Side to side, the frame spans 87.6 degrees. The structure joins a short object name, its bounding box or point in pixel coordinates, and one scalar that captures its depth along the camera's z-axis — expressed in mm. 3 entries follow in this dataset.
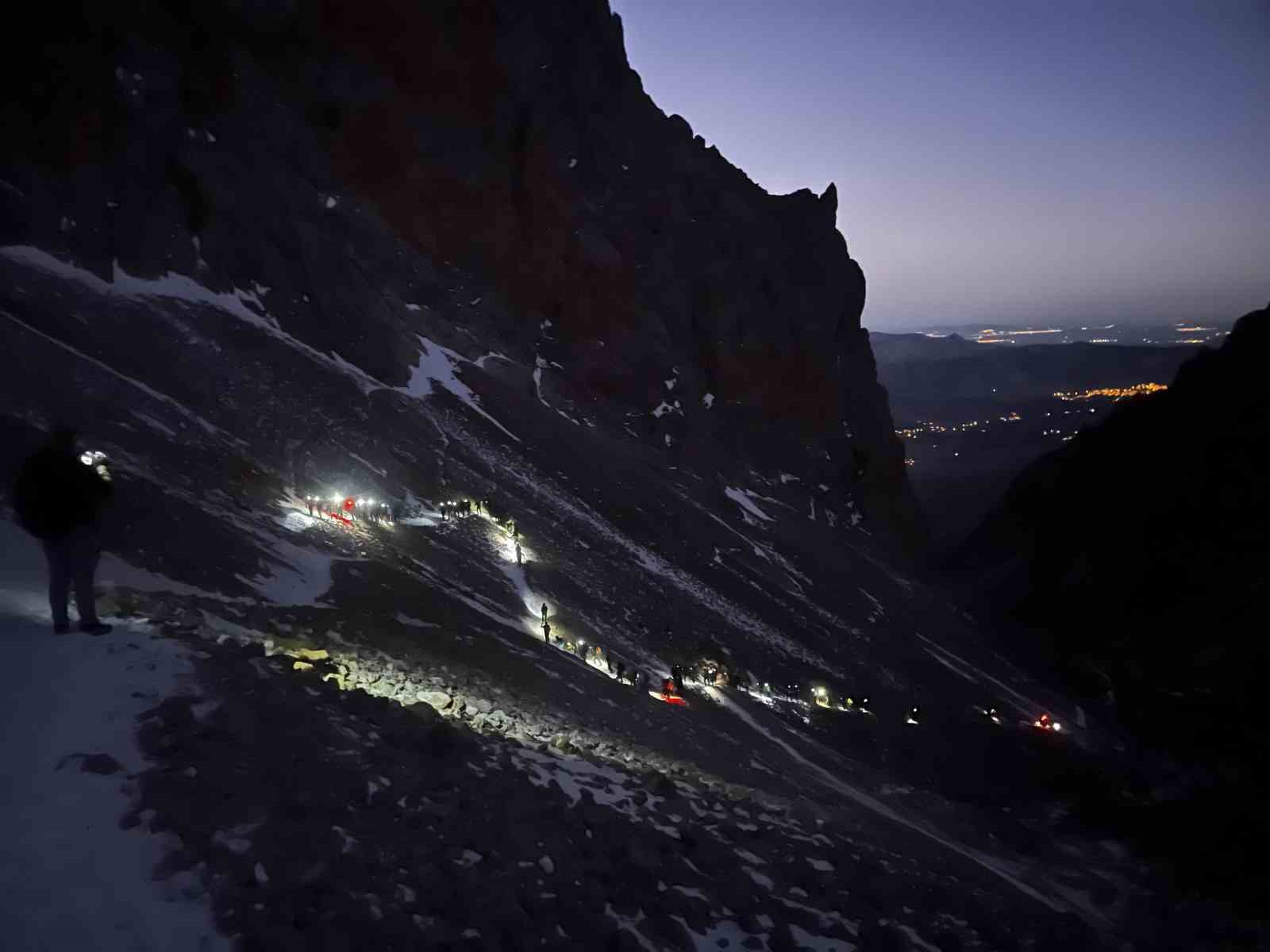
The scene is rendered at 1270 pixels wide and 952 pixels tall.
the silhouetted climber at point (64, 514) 8102
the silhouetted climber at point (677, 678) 25223
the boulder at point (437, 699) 12617
